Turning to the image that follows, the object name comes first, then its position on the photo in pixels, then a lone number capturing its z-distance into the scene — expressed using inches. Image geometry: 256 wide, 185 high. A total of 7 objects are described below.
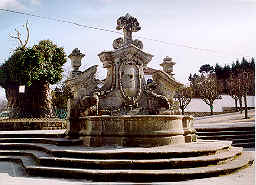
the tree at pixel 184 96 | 1353.3
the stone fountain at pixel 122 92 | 328.5
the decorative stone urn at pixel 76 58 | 353.4
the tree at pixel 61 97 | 1048.8
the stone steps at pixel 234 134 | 386.2
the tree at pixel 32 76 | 717.9
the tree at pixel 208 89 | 1400.1
